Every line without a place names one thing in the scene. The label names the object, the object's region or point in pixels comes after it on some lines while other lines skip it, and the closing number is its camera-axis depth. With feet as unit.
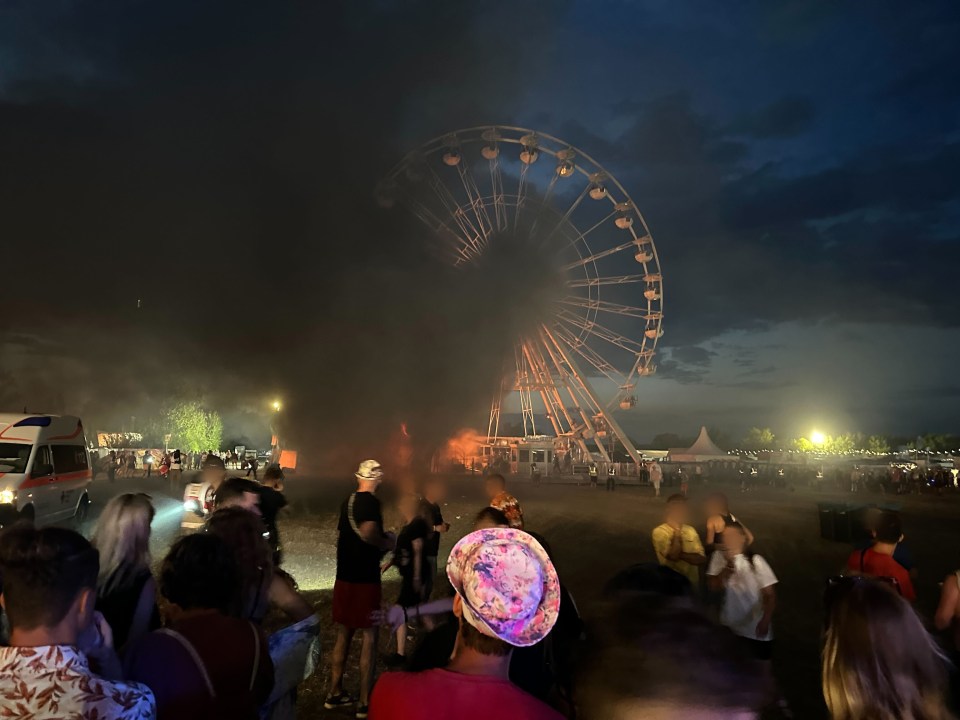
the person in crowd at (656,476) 79.71
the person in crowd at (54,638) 5.08
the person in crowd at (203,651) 5.98
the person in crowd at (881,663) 5.51
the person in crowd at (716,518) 17.21
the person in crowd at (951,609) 11.35
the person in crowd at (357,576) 14.55
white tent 155.48
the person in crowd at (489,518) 12.98
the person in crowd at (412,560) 18.15
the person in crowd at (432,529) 19.11
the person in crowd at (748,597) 13.30
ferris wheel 90.68
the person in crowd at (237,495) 15.26
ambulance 33.40
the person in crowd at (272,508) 16.71
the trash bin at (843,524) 39.82
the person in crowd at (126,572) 8.41
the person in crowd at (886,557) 12.94
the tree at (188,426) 240.73
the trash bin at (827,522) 41.75
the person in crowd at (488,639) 4.87
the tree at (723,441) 481.05
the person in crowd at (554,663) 7.83
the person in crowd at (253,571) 7.79
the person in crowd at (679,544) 17.35
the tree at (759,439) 453.58
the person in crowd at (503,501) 19.54
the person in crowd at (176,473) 79.45
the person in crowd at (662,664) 7.03
